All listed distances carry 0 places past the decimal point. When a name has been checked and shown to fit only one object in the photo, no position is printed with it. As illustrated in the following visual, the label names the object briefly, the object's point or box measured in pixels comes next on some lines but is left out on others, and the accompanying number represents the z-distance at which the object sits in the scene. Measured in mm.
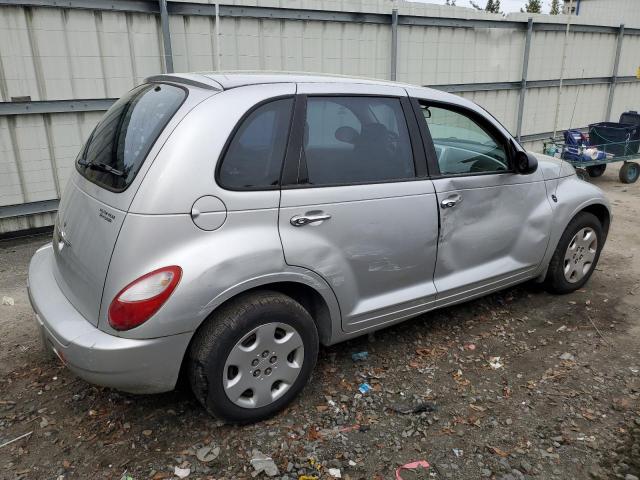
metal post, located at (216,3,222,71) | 5813
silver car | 2445
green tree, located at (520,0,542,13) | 23562
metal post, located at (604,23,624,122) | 11141
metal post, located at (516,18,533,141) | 9562
